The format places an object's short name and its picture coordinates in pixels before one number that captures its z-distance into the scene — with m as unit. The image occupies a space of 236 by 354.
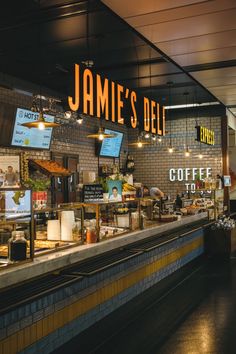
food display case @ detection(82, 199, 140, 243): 4.46
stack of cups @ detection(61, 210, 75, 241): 4.24
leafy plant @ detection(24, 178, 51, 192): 4.96
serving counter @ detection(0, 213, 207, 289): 3.12
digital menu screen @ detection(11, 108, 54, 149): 7.59
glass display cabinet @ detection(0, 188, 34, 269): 3.34
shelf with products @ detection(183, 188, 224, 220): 8.76
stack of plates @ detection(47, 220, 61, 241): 4.26
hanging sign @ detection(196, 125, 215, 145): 9.45
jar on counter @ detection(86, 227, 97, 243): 4.39
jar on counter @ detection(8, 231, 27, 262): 3.34
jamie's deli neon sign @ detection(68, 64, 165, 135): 4.16
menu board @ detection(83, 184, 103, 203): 4.80
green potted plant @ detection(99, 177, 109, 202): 5.09
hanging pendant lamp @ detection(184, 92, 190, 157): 12.84
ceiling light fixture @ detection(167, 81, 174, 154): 9.20
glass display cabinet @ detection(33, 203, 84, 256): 4.16
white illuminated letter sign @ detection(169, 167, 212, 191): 12.60
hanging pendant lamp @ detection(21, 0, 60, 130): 5.04
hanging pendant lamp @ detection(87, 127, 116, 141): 6.05
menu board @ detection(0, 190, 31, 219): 3.47
